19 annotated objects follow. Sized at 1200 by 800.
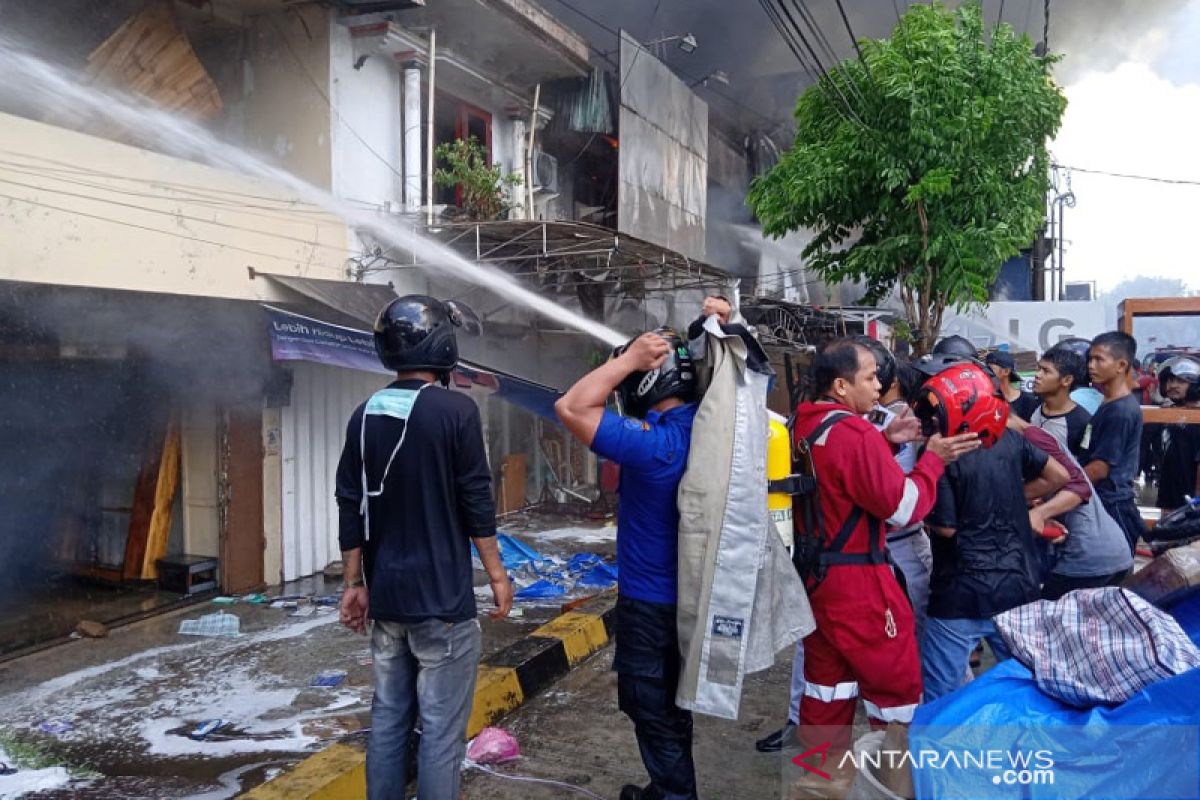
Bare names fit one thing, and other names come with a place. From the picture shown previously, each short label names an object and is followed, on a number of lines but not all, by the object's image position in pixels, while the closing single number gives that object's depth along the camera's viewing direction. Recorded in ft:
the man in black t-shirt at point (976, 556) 11.37
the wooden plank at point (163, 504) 24.76
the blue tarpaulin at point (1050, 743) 5.90
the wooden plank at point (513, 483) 37.45
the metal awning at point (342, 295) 24.29
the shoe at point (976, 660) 16.96
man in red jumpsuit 9.82
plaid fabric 6.70
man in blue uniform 9.63
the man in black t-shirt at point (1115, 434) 15.57
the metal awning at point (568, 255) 27.66
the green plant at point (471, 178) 30.32
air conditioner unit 37.53
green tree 28.22
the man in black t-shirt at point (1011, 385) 17.47
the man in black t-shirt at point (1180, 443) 23.68
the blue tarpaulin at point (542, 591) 24.66
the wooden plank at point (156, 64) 21.99
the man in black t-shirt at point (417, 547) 9.65
